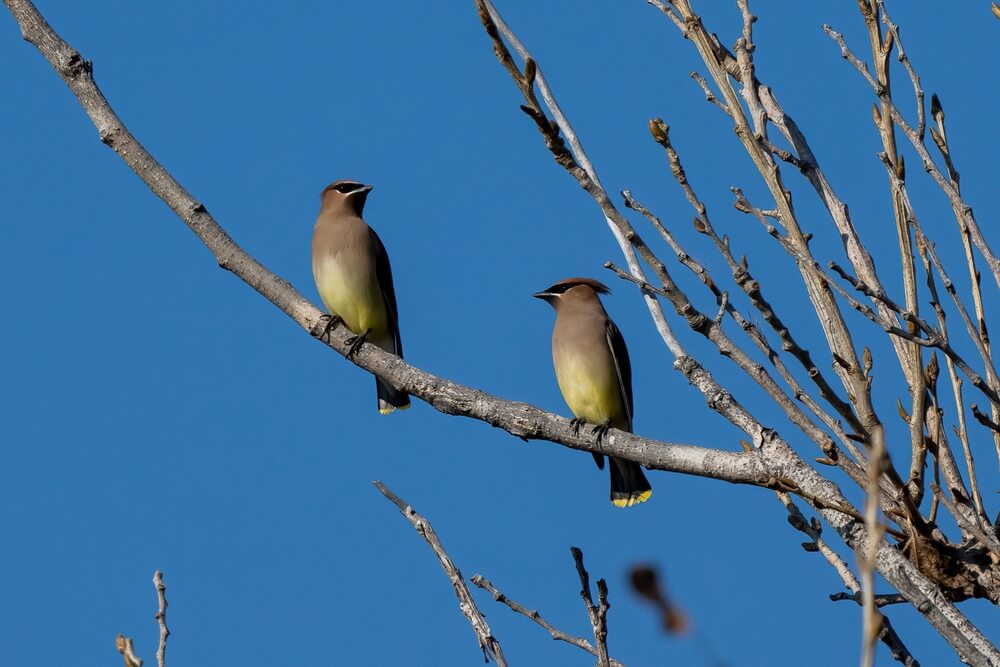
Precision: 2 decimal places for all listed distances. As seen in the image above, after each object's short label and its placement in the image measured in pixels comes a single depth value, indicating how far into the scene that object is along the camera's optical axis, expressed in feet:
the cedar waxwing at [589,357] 45.16
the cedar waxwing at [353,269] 46.24
